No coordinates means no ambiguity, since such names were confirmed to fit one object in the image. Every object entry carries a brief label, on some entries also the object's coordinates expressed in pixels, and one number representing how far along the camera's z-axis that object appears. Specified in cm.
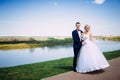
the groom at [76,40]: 391
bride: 362
